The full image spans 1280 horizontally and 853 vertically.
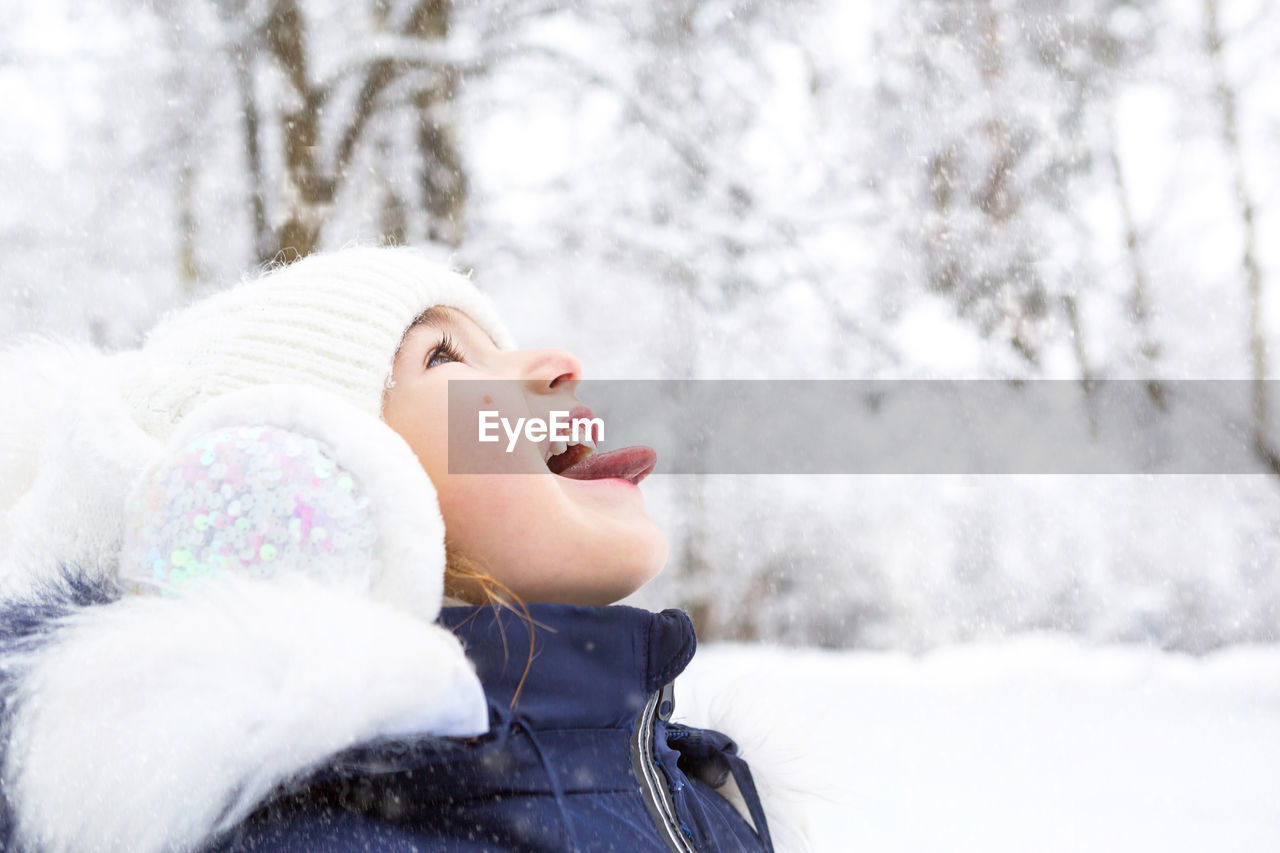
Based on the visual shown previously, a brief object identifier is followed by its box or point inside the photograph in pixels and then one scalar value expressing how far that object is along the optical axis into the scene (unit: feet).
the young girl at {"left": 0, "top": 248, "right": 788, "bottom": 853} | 1.90
